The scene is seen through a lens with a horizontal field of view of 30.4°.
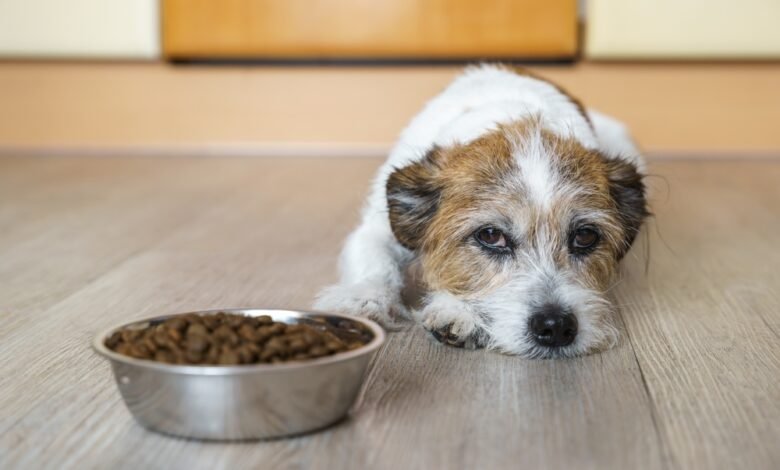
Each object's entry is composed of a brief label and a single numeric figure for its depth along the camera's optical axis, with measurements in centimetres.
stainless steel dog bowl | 64
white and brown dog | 81
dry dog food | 67
